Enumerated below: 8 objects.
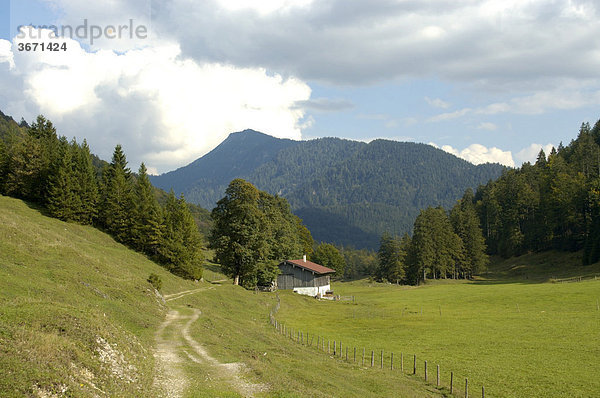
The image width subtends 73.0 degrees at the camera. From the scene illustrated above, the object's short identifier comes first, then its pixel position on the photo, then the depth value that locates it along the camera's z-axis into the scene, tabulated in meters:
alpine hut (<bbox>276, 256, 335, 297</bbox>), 91.81
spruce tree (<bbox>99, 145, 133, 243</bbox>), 69.62
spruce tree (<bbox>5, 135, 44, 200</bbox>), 69.25
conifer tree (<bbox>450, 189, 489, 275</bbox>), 122.19
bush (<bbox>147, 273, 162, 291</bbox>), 45.28
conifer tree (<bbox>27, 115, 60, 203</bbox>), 70.06
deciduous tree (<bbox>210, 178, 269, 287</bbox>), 68.56
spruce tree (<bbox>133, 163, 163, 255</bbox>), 66.06
